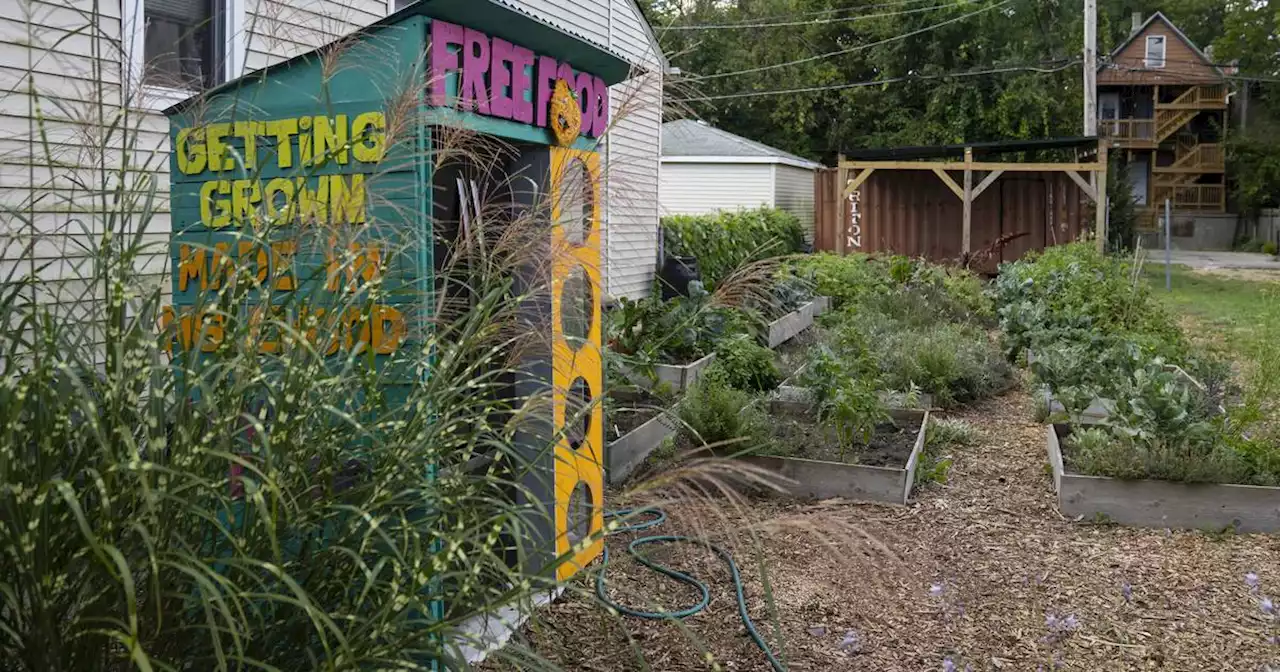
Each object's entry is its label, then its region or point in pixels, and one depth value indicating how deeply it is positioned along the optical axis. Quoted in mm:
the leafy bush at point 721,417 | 5539
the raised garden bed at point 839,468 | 5234
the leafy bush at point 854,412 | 5523
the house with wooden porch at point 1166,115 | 40438
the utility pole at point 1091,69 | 21828
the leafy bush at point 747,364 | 7137
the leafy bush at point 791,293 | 10320
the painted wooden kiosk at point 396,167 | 2160
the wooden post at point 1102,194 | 16016
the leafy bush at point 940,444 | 5613
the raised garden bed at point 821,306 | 11406
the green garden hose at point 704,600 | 3315
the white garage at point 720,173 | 23734
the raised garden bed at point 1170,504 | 4809
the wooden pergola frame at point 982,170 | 16156
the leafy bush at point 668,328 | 7609
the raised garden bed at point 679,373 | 7320
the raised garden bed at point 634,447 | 5305
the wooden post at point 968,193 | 16656
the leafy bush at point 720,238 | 14180
